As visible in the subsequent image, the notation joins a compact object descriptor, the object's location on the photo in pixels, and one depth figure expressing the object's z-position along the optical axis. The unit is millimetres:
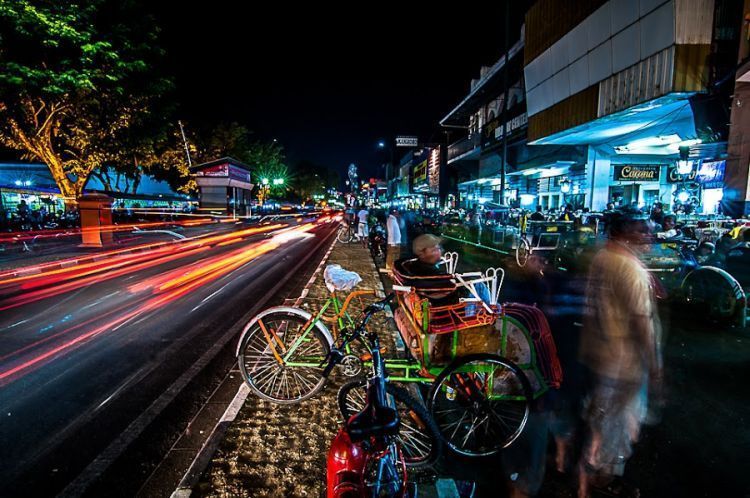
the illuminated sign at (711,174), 12430
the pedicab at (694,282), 6438
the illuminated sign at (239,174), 36112
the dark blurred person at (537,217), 15586
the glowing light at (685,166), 13789
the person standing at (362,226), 20594
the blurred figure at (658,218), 9882
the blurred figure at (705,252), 8243
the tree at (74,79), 15484
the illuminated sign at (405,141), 63762
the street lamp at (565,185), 22844
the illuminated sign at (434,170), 47156
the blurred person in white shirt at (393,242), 11594
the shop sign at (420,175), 56862
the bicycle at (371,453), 2176
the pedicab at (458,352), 3307
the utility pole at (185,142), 34794
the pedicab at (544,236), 13016
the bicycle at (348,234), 21641
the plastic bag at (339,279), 3668
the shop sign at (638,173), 18078
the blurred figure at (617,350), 2717
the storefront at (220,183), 34719
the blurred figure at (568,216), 15177
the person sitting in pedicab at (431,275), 3404
